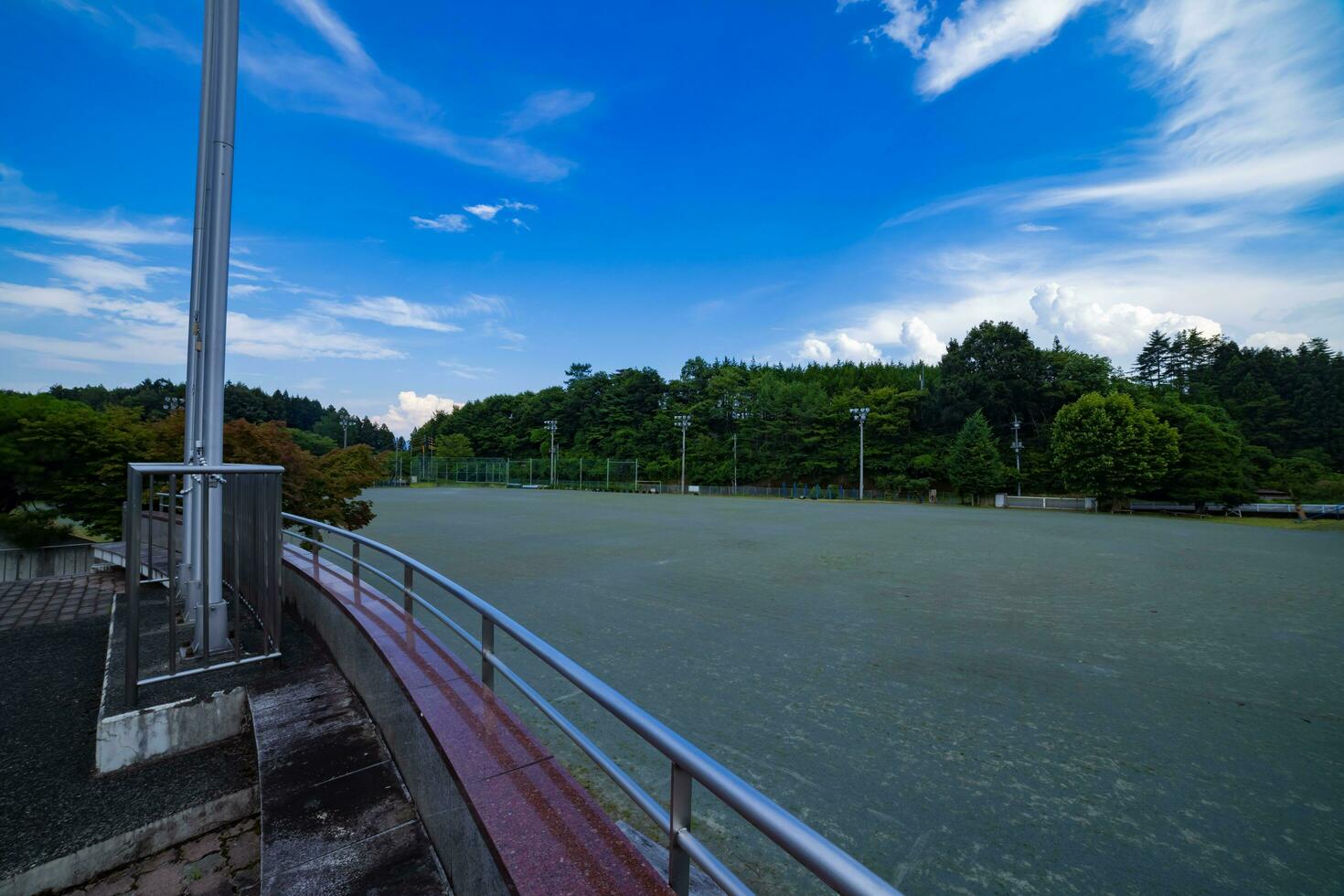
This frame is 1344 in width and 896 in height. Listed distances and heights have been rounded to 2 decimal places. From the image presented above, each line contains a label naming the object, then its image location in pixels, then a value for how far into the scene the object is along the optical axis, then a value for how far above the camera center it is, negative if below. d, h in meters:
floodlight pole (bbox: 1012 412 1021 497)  43.19 +1.92
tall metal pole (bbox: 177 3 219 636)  4.07 +0.78
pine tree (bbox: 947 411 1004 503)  41.56 +0.12
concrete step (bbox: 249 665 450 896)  2.26 -1.60
